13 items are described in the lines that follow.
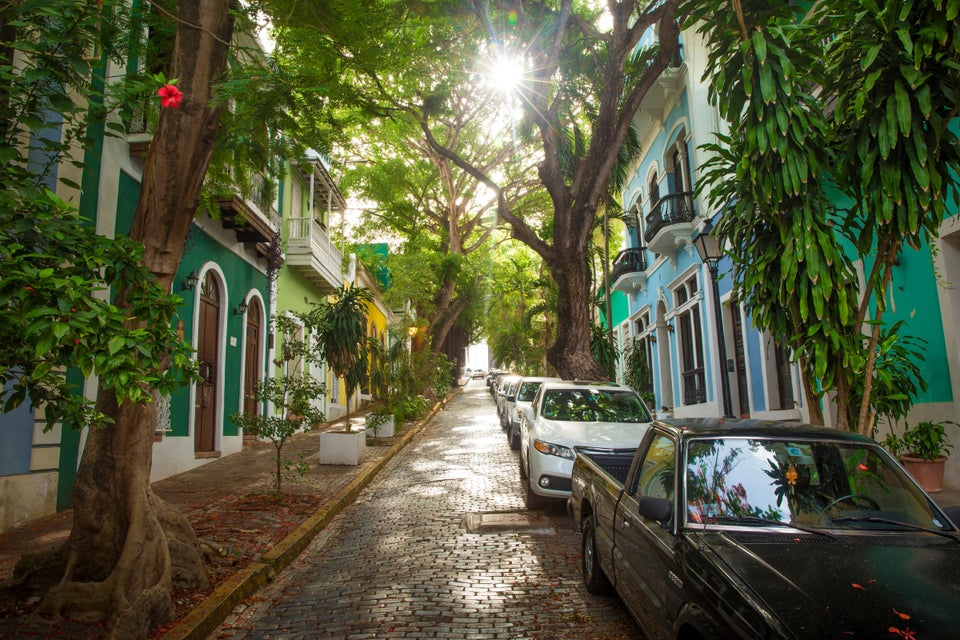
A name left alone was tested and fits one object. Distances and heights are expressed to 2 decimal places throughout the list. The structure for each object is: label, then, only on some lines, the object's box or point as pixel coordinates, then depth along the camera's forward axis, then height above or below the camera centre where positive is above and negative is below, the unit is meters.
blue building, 7.91 +1.88
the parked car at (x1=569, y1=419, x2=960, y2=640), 2.39 -0.72
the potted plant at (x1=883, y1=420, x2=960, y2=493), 7.35 -0.75
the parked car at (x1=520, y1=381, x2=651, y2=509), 7.57 -0.38
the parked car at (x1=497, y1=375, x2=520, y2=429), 19.26 +0.28
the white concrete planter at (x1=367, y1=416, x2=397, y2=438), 16.16 -0.67
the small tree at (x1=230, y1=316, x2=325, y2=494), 8.09 +0.08
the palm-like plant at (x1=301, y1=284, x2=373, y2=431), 13.05 +1.42
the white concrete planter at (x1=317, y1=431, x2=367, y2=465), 11.88 -0.82
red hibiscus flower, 4.28 +2.13
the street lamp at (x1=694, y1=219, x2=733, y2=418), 10.13 +2.22
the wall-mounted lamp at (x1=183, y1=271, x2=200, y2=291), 11.20 +2.30
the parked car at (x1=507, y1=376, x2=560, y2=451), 13.77 -0.05
